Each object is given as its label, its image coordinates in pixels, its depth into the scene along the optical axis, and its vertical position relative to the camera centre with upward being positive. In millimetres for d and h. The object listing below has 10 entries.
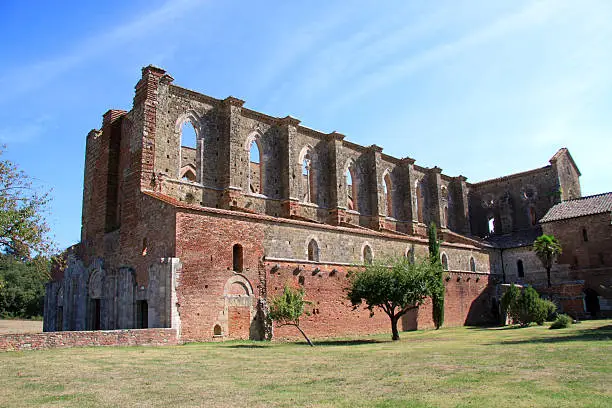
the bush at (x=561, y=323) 23688 -1424
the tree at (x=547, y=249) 33531 +2864
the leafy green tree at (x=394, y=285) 21109 +546
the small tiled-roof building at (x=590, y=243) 33469 +3266
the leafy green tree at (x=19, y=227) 17188 +2853
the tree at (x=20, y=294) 48812 +1669
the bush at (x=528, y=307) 26984 -747
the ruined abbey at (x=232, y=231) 19875 +3340
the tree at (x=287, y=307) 19188 -196
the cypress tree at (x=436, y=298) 29594 -94
